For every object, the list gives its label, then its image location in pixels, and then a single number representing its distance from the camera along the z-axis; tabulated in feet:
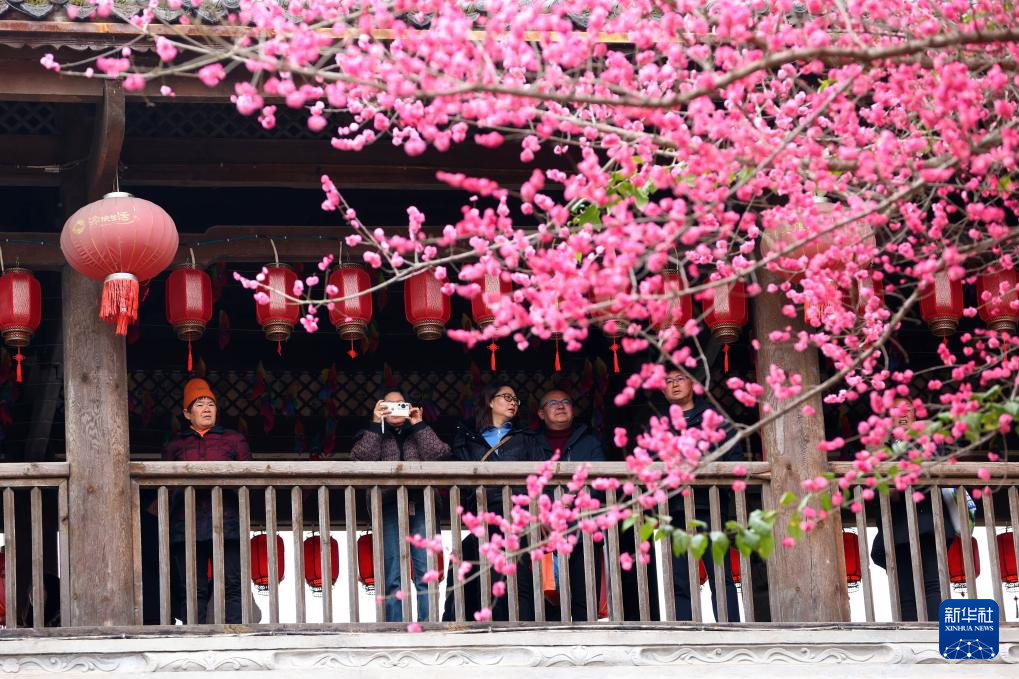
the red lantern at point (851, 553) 63.83
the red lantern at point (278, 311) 51.80
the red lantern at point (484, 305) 51.28
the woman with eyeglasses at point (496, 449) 51.09
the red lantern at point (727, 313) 51.80
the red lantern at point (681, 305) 49.99
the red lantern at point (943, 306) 52.42
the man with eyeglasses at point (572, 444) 51.51
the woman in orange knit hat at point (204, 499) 50.94
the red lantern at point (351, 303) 52.18
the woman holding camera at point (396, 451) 49.66
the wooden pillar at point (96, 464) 46.76
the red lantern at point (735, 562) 58.22
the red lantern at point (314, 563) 63.22
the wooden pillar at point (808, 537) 48.95
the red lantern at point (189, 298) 51.71
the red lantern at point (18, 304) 50.52
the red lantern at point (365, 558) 63.22
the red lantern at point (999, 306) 51.37
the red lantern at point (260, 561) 59.55
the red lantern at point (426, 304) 52.09
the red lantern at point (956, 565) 60.27
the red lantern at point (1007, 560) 63.31
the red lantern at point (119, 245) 46.64
